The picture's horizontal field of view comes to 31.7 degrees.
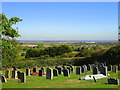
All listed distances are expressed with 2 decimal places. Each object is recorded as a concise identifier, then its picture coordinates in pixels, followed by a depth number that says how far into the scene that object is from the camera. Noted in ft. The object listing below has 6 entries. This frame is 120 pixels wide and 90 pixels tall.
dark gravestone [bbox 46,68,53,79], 60.80
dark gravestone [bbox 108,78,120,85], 49.37
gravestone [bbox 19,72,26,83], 55.57
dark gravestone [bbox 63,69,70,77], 66.95
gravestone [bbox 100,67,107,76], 66.49
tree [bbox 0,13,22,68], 59.73
